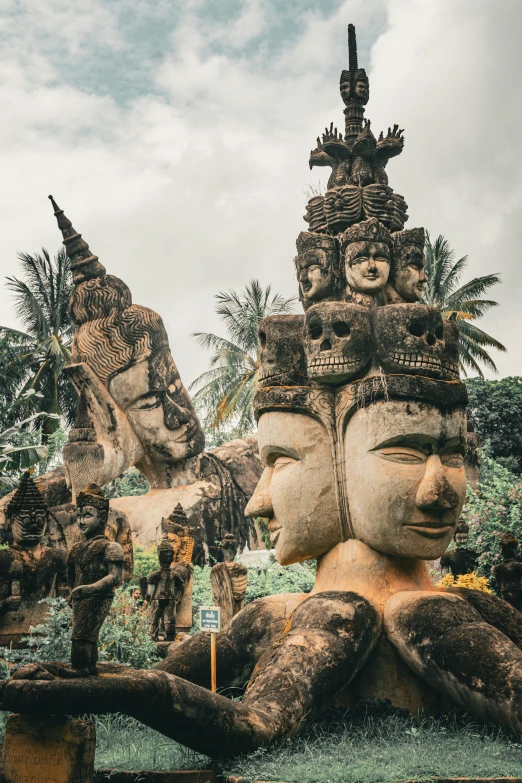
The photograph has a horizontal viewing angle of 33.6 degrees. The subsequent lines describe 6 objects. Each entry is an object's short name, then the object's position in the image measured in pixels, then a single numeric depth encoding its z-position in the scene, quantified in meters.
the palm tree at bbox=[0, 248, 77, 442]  30.36
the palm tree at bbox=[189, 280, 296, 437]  29.23
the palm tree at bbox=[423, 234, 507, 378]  28.33
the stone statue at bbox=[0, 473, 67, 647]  10.55
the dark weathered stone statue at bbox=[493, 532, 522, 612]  8.12
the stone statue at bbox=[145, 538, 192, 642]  11.58
